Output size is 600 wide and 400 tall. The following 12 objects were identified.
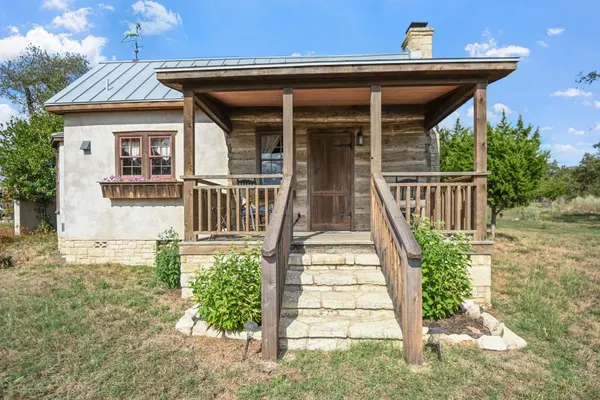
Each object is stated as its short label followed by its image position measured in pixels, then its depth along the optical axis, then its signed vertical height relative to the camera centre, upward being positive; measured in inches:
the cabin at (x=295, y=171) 151.6 +19.4
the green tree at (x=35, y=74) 877.8 +311.7
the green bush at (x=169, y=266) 227.9 -48.4
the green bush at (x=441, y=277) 152.9 -37.6
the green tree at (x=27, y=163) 423.5 +39.6
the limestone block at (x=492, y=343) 134.0 -58.9
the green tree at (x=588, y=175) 828.4 +48.6
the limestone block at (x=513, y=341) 137.3 -59.9
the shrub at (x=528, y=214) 737.6 -44.7
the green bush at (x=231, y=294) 143.5 -42.5
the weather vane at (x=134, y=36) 421.1 +195.2
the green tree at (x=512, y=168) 390.0 +29.8
